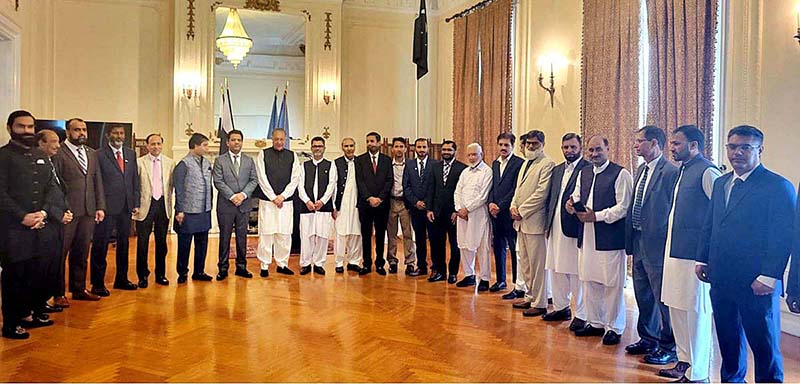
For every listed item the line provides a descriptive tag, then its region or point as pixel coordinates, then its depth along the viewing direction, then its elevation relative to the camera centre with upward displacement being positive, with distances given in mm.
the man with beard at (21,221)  4027 -276
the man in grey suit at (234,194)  6156 -111
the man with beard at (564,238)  4527 -392
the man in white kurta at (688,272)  3359 -479
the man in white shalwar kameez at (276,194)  6387 -110
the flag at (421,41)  8750 +2165
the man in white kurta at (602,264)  4117 -539
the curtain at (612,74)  5961 +1218
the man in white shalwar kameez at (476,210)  5750 -230
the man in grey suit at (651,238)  3662 -316
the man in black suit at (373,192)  6465 -75
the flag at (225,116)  9430 +1080
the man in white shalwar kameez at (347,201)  6625 -182
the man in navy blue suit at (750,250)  2926 -304
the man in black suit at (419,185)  6324 +8
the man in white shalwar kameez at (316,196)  6529 -129
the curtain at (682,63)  5039 +1130
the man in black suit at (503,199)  5516 -113
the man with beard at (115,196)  5383 -131
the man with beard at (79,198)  4930 -140
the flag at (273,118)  9891 +1100
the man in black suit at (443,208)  6168 -232
